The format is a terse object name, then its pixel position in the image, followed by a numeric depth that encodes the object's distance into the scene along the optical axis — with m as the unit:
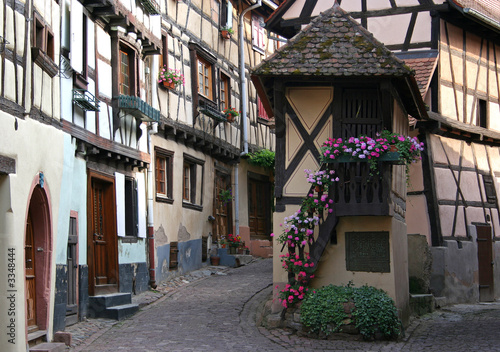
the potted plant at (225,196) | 19.14
